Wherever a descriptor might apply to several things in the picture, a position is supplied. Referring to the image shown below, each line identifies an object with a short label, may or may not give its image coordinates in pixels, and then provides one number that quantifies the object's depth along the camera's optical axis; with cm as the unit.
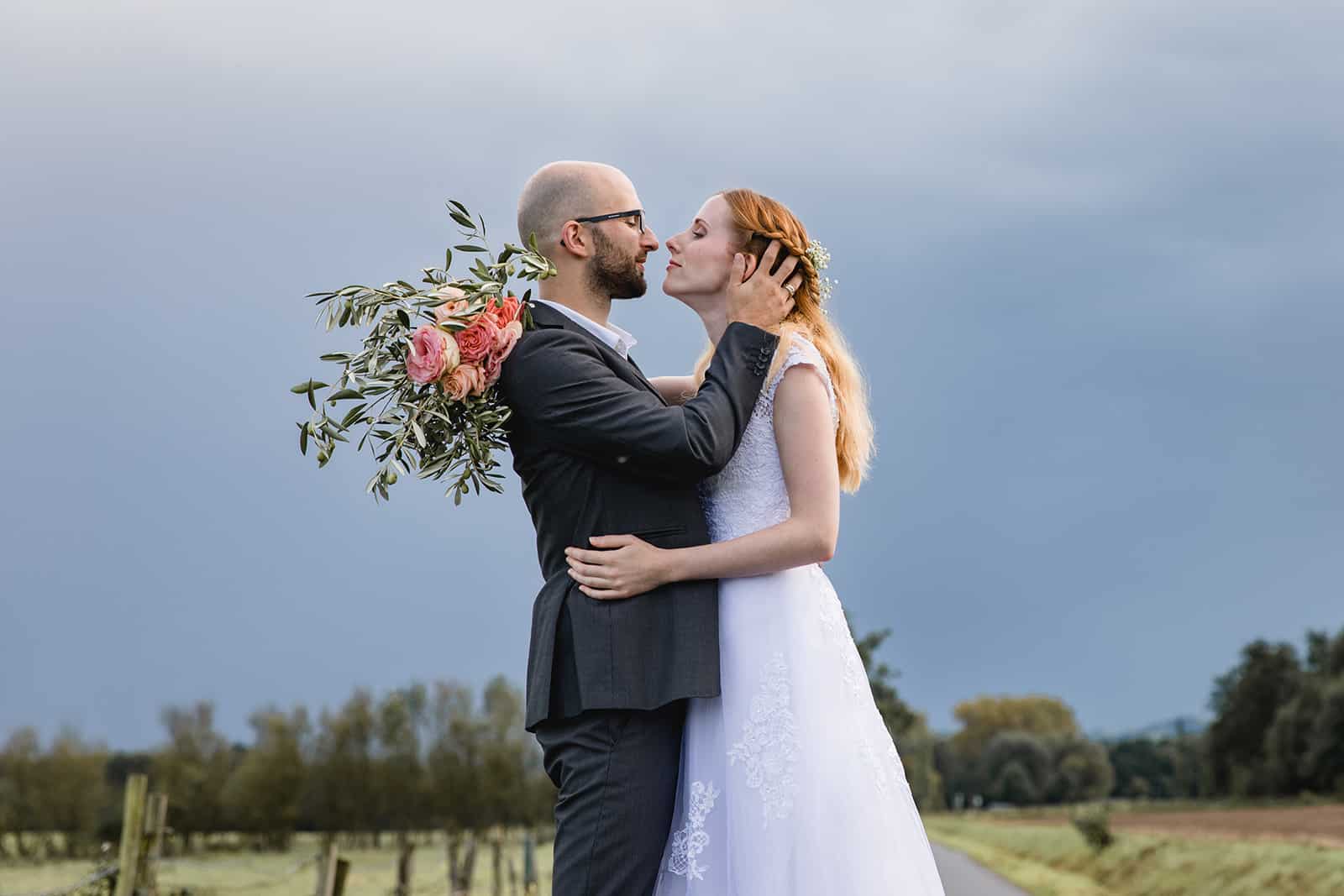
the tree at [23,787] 2858
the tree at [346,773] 3175
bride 353
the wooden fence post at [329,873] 1393
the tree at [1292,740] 4828
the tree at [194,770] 3241
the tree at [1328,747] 4459
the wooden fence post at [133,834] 1141
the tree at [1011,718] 9600
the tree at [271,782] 3138
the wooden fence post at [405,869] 2114
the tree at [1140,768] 7952
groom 346
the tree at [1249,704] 5831
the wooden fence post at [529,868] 2597
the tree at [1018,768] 8712
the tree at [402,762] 3144
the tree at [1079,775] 8619
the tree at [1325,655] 5172
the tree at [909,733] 4888
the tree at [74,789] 2847
